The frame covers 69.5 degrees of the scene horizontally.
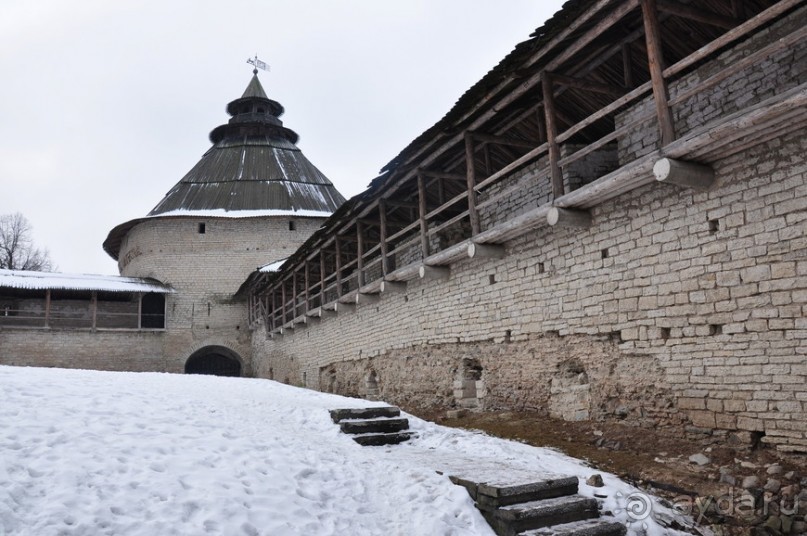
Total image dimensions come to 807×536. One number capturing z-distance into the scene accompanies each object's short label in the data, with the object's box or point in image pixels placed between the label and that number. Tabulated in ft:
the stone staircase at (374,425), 23.02
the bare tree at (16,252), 123.75
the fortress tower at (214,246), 89.30
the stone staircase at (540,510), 14.49
